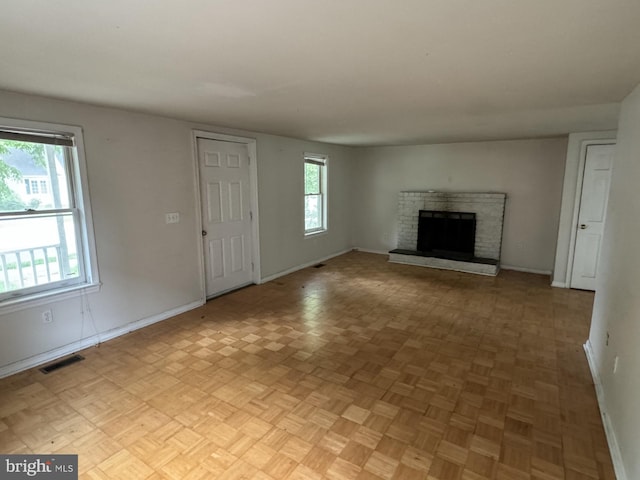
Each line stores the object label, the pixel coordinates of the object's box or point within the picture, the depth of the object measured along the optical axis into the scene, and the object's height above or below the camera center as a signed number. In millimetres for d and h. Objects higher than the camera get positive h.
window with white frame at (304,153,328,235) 5812 -65
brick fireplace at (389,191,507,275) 5477 -566
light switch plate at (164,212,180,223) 3604 -288
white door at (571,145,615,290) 4297 -303
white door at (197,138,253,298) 4059 -296
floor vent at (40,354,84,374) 2704 -1395
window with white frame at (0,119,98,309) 2572 -191
